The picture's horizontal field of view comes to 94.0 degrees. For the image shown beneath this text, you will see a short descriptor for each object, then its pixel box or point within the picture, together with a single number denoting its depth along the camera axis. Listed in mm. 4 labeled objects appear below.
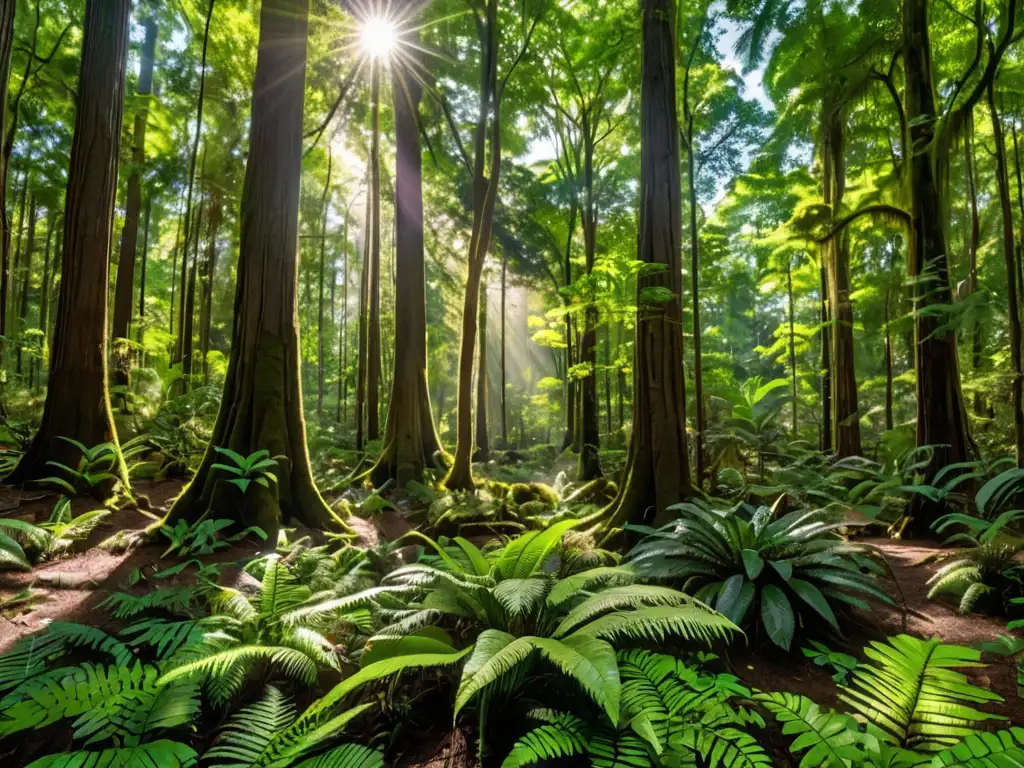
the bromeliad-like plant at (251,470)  4330
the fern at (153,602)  2965
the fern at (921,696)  1819
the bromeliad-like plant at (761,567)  2875
